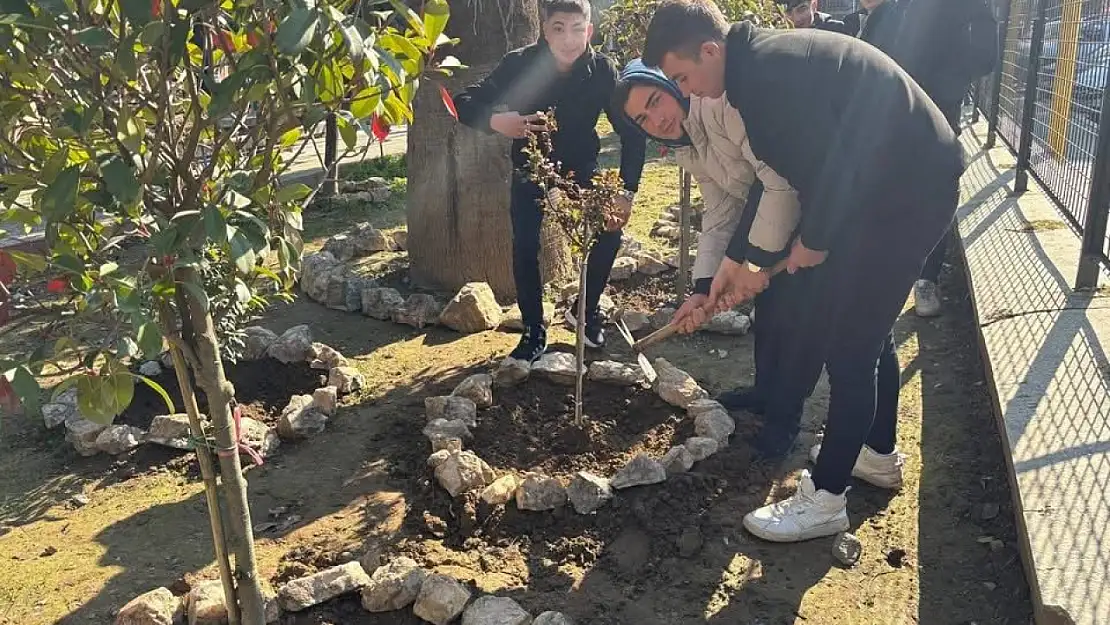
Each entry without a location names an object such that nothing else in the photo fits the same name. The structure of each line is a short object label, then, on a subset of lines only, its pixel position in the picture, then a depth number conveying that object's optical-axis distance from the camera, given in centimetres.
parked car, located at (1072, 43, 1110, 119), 479
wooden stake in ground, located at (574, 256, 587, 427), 373
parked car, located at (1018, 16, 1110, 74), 493
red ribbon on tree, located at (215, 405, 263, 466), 242
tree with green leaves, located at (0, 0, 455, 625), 151
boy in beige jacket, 302
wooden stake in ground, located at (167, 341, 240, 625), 223
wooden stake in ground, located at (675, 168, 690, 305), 530
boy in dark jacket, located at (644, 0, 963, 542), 269
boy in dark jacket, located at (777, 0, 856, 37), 700
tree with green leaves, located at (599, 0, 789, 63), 474
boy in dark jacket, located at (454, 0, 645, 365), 404
